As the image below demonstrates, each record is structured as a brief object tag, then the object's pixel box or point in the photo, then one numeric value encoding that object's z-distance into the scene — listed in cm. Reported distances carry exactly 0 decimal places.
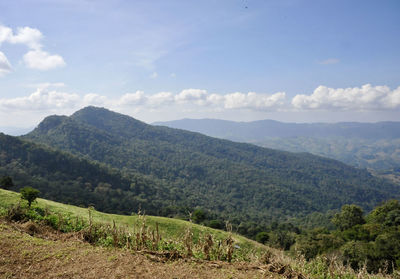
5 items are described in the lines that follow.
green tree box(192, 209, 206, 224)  3959
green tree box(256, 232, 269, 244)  4149
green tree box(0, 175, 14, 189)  3081
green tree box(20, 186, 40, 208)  1541
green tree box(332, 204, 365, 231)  4647
